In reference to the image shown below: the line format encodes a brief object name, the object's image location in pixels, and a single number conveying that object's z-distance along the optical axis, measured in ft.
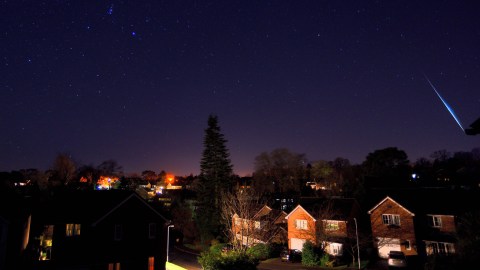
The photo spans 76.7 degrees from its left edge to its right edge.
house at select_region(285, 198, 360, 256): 140.15
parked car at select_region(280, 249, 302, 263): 139.64
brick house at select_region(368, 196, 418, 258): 132.77
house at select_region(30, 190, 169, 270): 97.40
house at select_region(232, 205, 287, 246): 160.04
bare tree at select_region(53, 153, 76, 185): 247.09
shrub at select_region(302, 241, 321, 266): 128.98
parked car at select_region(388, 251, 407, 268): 110.93
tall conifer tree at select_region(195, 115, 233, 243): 190.49
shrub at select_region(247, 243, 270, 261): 148.15
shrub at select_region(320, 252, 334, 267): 126.11
